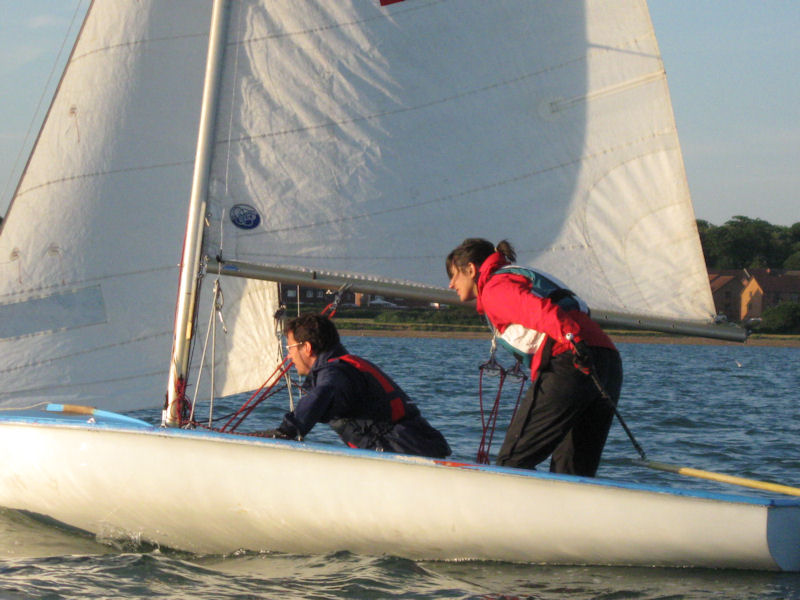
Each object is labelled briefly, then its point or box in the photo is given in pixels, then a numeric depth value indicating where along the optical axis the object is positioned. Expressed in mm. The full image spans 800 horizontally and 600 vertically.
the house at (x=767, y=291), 116919
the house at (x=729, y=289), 121437
